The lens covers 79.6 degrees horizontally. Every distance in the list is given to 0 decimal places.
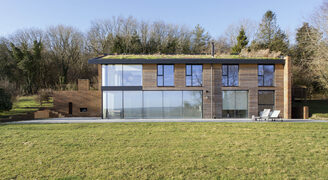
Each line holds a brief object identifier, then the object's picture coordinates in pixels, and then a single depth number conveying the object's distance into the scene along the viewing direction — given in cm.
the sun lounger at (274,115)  1299
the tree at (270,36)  2664
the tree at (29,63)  2764
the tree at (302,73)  2011
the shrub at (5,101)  1522
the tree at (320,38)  1566
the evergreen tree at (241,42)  2812
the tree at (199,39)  3064
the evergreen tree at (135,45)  2912
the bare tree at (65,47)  3086
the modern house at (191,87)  1490
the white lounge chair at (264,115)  1320
